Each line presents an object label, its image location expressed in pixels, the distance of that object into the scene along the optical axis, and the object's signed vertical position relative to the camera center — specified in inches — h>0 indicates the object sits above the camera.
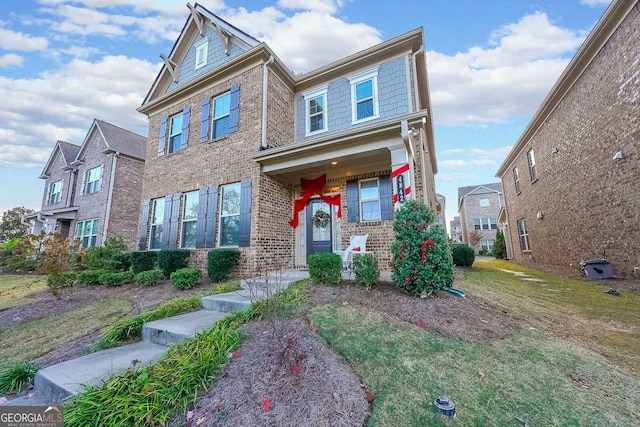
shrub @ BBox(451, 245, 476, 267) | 403.6 -17.0
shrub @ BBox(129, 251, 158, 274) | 296.8 -11.9
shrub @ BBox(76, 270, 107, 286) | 295.7 -30.3
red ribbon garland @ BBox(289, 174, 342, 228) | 299.6 +62.1
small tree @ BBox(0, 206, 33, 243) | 860.0 +94.3
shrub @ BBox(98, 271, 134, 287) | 278.2 -29.6
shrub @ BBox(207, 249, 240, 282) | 247.3 -13.9
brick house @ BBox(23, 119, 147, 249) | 526.3 +142.0
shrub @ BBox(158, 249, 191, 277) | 279.3 -11.3
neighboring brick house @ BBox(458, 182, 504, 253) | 1145.4 +148.3
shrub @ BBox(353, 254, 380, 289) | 176.2 -16.6
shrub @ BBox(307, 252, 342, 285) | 185.5 -15.0
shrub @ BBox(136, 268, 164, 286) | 262.5 -27.9
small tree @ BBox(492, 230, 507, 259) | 727.7 -7.1
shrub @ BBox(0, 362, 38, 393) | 96.2 -48.1
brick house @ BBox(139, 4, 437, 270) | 266.7 +99.6
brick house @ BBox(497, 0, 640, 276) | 238.7 +106.5
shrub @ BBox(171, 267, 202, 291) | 232.7 -26.2
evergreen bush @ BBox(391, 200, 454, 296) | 156.8 -5.1
